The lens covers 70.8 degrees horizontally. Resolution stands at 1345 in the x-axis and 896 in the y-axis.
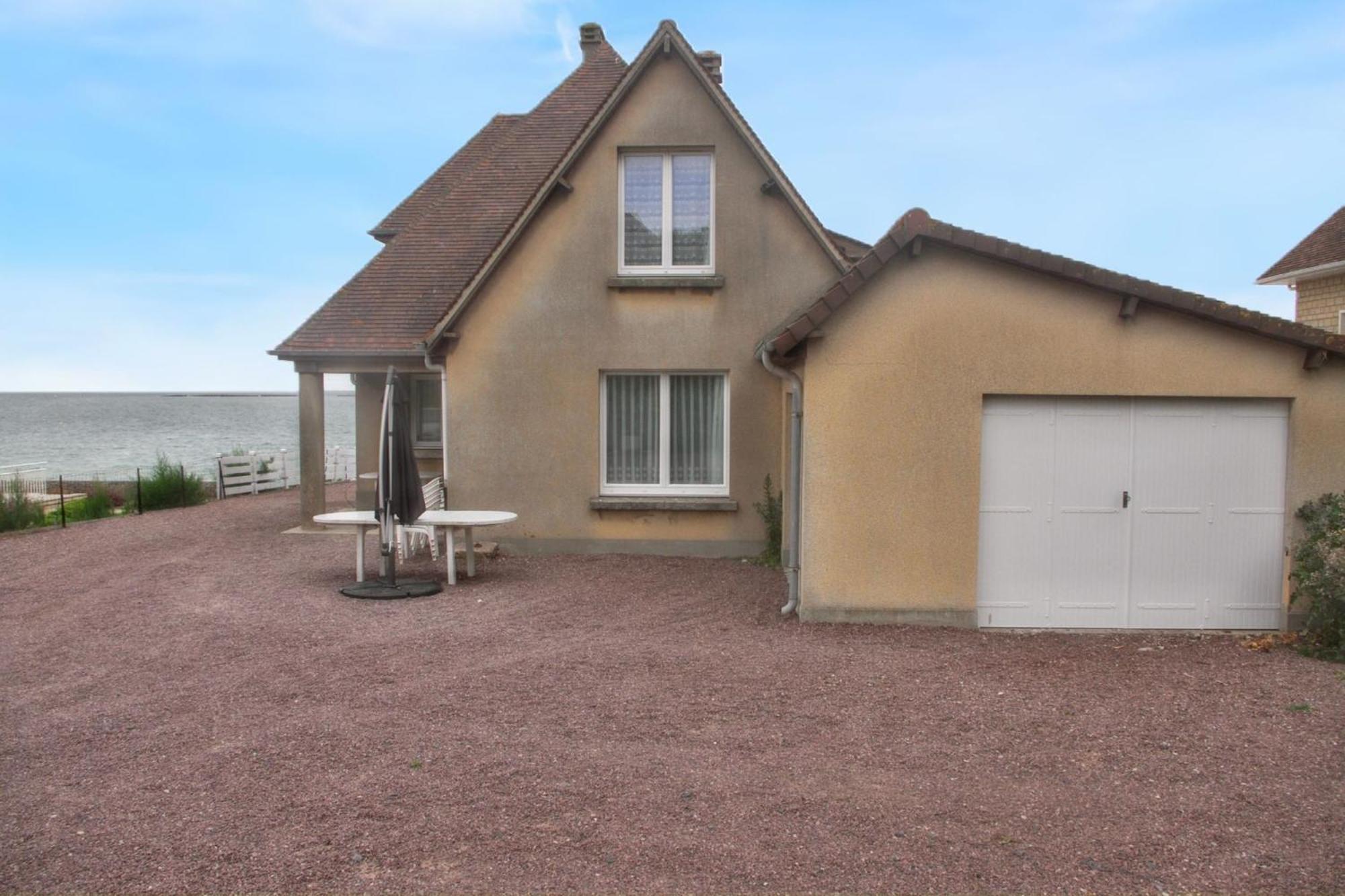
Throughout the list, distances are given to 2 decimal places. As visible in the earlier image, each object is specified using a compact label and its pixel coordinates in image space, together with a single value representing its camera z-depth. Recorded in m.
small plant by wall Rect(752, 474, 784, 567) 13.06
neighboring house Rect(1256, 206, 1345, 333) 19.02
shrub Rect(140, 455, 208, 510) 21.03
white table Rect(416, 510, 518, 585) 11.27
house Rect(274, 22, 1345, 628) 8.82
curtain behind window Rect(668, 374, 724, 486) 13.43
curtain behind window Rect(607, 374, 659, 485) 13.48
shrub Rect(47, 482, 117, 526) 20.10
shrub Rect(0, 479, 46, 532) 17.44
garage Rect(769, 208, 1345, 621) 8.84
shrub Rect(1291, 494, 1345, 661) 8.17
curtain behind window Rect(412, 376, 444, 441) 17.83
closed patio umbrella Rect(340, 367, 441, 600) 10.46
